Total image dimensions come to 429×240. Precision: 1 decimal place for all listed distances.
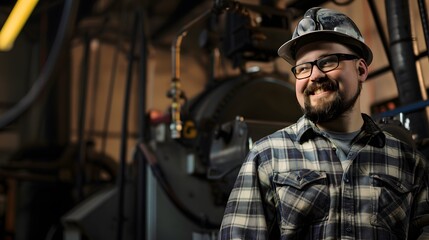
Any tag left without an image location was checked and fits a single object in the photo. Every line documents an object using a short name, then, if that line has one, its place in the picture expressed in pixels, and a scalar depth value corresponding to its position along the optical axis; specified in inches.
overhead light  72.4
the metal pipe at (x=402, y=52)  63.9
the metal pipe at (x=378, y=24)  76.5
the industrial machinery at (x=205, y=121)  64.7
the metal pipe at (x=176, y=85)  84.4
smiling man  39.5
